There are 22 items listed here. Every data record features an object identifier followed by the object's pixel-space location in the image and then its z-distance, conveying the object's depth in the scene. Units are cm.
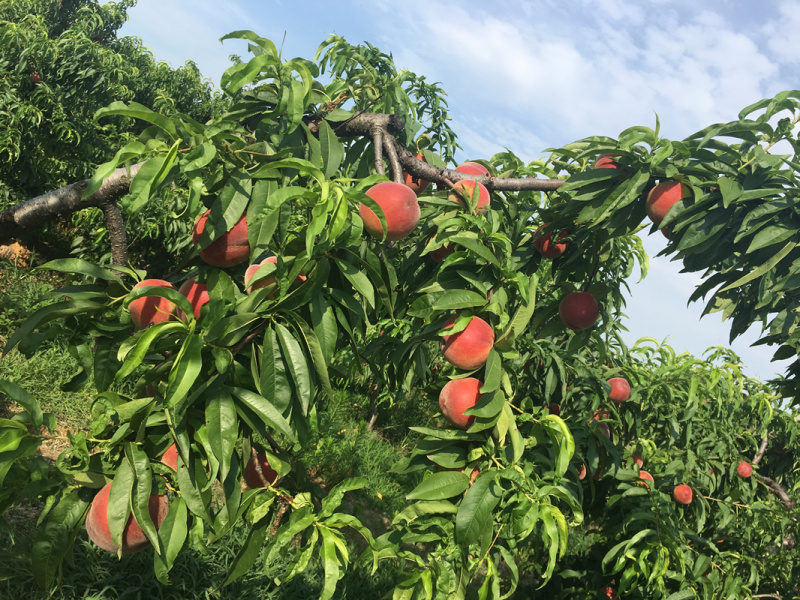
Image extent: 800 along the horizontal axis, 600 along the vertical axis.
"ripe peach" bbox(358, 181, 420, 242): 121
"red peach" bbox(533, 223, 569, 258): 169
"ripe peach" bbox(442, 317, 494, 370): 118
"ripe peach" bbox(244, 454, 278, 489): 115
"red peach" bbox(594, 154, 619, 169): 152
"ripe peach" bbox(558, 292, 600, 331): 168
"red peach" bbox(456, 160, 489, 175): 168
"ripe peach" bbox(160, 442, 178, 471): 100
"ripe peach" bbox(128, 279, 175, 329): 103
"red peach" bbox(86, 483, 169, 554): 96
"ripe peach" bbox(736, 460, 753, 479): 303
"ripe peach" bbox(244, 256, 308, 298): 98
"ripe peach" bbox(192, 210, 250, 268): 103
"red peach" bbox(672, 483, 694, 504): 273
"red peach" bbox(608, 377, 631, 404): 274
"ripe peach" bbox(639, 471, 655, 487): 243
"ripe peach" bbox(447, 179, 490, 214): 129
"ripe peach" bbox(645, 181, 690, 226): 139
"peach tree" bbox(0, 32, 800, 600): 91
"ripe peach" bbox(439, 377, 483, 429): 122
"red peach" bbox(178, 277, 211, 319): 106
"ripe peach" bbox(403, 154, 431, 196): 182
